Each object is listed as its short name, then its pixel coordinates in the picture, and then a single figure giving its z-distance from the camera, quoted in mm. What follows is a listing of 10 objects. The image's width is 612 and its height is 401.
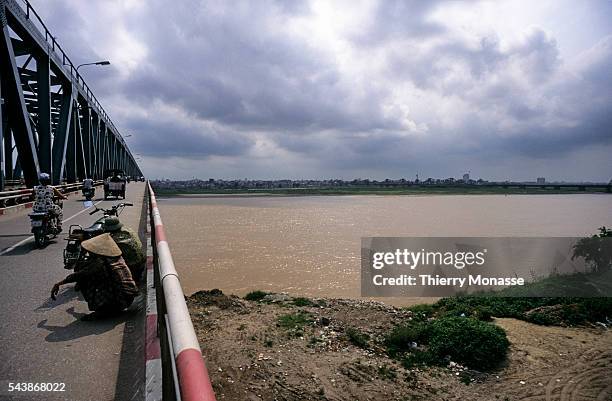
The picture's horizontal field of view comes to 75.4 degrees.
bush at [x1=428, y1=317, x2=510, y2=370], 9688
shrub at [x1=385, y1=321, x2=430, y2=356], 10398
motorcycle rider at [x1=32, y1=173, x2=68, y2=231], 10305
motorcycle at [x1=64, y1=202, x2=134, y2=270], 6691
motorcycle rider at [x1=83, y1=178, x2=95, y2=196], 24891
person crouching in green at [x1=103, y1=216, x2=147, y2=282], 6118
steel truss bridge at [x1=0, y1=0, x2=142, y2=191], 18094
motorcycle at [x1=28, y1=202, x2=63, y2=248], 10055
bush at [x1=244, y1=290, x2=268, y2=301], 14862
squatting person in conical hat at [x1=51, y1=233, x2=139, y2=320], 5027
